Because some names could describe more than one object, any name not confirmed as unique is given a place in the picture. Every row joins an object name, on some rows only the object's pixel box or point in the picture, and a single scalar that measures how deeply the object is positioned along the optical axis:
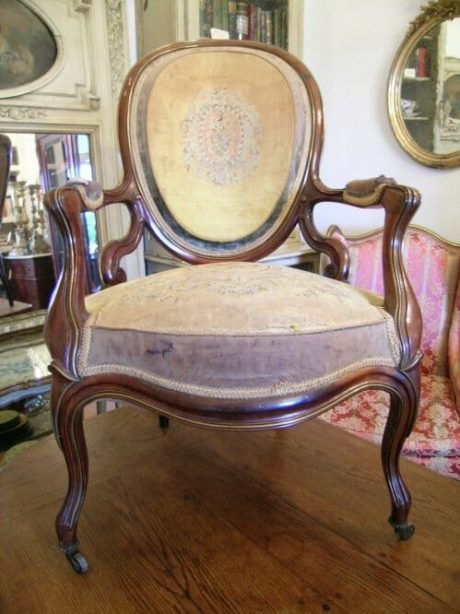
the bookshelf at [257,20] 1.66
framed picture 1.47
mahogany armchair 0.64
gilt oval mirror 1.65
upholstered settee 1.18
